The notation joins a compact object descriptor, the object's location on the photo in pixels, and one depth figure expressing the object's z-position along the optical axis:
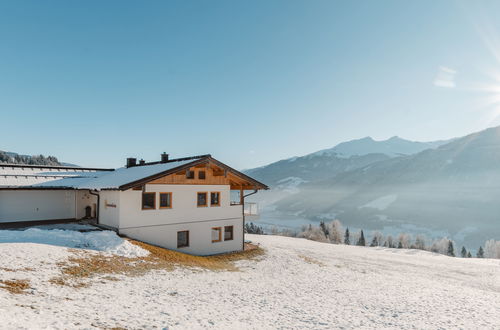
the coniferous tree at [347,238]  91.75
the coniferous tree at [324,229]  90.29
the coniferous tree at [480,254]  80.81
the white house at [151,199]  17.05
